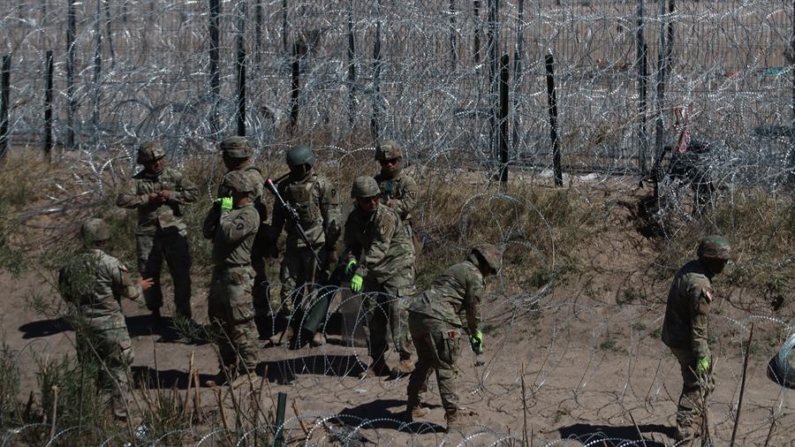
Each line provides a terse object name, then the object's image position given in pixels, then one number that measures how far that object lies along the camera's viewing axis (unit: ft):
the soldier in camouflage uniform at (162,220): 56.70
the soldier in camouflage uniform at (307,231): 53.47
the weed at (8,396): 42.55
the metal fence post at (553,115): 64.59
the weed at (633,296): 56.85
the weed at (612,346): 53.34
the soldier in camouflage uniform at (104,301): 44.96
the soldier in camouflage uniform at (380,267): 49.26
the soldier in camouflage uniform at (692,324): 40.88
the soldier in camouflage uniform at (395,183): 51.75
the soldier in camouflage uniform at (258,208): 53.31
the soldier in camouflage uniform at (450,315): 42.96
